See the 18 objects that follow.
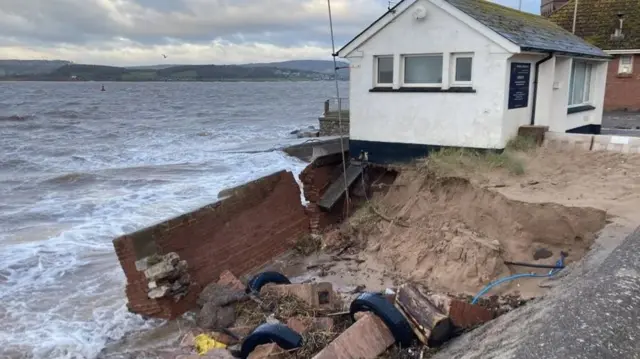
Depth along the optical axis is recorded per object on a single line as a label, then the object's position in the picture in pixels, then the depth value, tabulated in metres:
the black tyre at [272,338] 6.51
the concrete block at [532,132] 12.48
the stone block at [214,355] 6.86
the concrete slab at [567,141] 12.32
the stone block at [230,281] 8.93
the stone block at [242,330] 7.67
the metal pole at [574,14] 27.17
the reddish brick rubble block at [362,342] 5.79
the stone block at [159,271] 8.29
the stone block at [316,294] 7.90
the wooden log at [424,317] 5.82
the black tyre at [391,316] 6.04
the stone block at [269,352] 6.33
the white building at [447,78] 11.69
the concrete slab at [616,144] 11.81
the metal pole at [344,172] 12.40
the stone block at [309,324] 6.91
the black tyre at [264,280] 8.68
